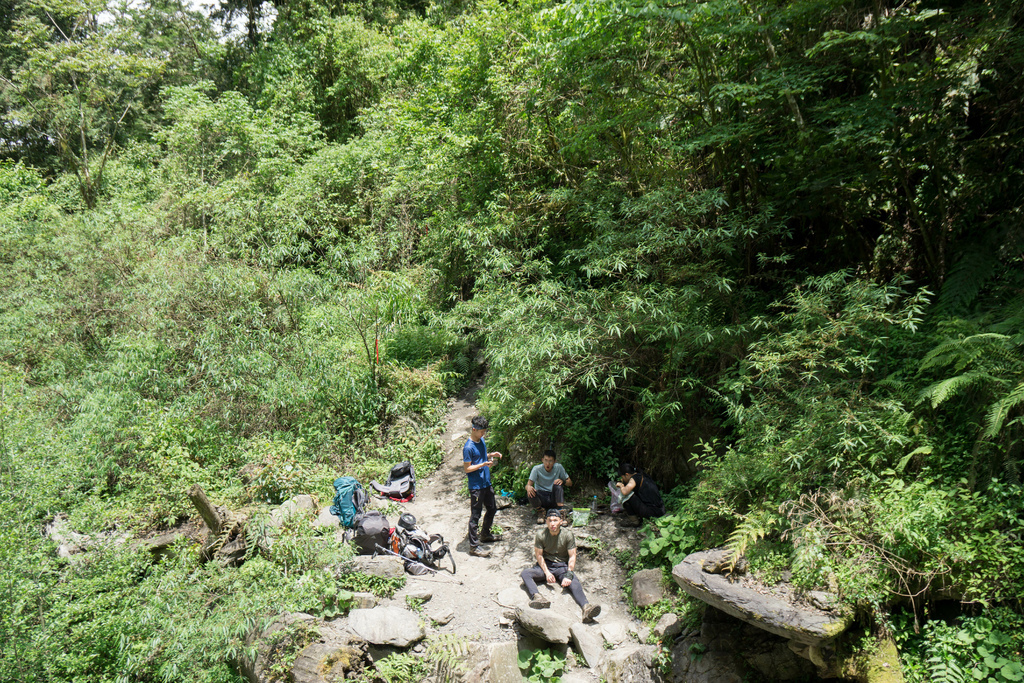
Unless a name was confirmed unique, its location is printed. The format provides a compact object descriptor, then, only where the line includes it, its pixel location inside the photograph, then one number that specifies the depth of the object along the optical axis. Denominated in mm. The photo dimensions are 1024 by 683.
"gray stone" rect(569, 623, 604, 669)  5371
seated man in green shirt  6012
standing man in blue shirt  6469
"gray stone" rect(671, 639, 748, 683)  4812
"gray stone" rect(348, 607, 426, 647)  5258
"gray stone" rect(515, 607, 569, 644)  5391
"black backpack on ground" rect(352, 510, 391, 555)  6312
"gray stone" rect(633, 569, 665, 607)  5785
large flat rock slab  4227
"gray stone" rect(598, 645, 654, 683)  5219
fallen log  6391
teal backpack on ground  6617
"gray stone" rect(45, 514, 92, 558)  6520
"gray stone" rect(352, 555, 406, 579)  6020
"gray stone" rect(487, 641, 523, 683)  5203
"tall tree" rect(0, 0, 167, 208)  15031
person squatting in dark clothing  6785
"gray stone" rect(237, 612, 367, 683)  5020
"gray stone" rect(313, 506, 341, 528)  6623
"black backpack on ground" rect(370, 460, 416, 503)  7934
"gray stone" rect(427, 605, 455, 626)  5738
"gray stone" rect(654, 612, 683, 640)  5351
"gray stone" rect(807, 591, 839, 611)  4316
